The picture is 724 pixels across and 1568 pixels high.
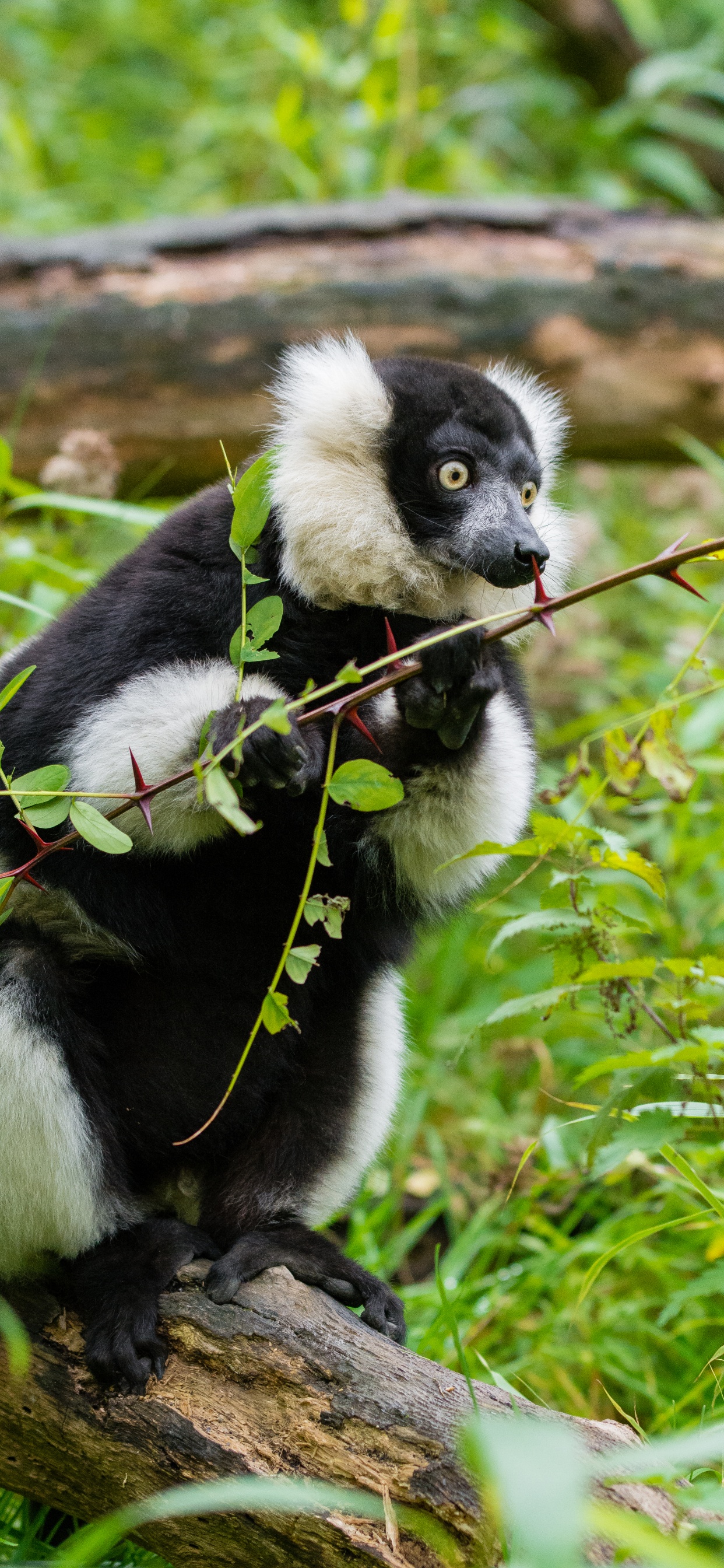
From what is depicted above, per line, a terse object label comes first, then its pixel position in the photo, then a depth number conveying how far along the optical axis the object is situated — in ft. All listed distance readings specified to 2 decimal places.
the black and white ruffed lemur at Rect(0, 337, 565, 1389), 19.80
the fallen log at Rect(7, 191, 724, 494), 40.57
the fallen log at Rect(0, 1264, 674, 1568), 15.79
